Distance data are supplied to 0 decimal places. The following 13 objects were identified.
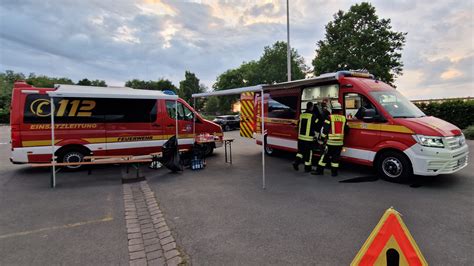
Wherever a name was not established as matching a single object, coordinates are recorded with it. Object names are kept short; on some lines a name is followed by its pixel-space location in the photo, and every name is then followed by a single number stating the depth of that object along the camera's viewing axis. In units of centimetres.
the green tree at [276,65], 3850
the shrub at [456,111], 1416
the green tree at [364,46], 2425
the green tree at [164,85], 6313
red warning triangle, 182
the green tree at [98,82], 7752
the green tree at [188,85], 5734
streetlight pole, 1641
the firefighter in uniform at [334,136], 656
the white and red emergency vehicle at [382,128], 550
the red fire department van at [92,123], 690
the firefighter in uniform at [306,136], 700
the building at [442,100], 1473
